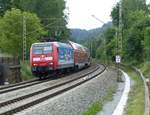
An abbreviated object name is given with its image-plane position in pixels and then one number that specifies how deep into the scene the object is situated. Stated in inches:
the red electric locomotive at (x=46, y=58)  950.4
